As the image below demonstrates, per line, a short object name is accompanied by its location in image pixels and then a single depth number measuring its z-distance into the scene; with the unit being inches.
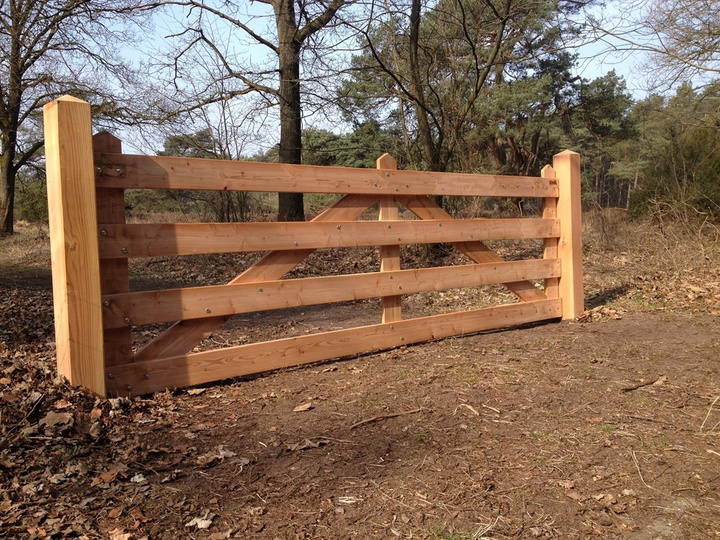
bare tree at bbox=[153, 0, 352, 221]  456.4
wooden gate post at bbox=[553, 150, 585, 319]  239.5
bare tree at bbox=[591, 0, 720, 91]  436.8
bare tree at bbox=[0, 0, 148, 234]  539.8
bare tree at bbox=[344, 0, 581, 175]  382.6
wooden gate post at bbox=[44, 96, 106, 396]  127.0
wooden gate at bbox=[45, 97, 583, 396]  129.1
